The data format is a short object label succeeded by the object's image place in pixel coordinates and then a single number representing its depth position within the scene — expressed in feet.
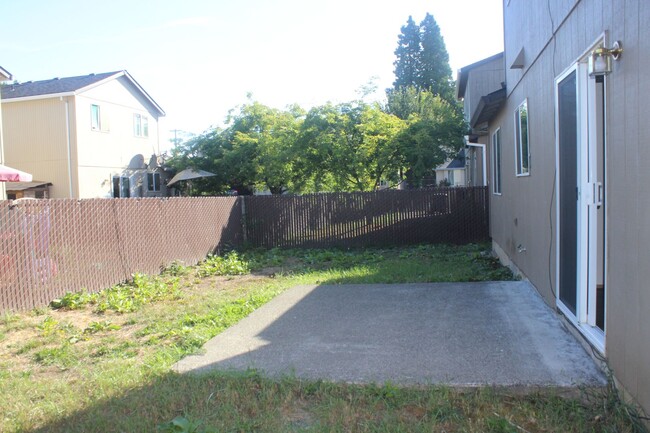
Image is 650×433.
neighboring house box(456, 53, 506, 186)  47.00
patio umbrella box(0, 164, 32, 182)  33.06
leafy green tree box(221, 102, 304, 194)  59.41
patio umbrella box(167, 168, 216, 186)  76.38
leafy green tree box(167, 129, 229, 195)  81.05
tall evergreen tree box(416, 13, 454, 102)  158.71
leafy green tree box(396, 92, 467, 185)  51.62
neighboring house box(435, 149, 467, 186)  97.53
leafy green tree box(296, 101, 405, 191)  53.67
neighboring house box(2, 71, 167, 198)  65.98
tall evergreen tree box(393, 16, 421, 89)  162.81
